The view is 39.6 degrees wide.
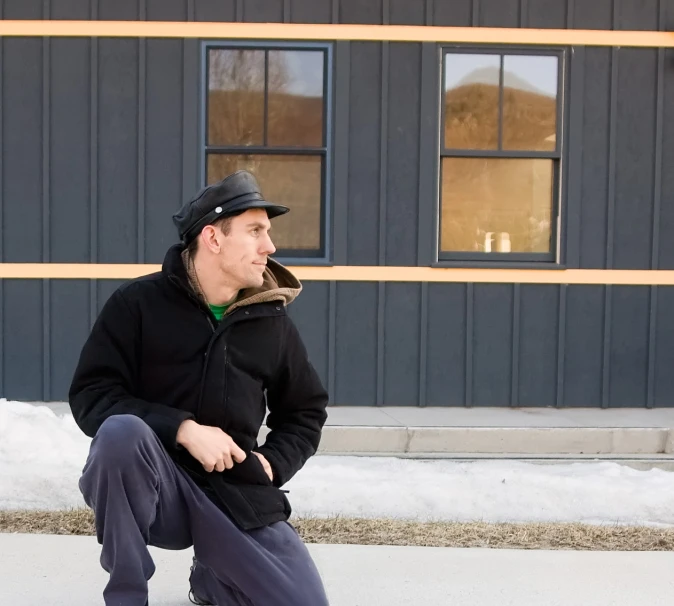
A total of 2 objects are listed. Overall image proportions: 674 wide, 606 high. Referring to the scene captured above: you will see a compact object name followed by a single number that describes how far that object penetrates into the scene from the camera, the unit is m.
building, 7.84
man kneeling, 2.83
